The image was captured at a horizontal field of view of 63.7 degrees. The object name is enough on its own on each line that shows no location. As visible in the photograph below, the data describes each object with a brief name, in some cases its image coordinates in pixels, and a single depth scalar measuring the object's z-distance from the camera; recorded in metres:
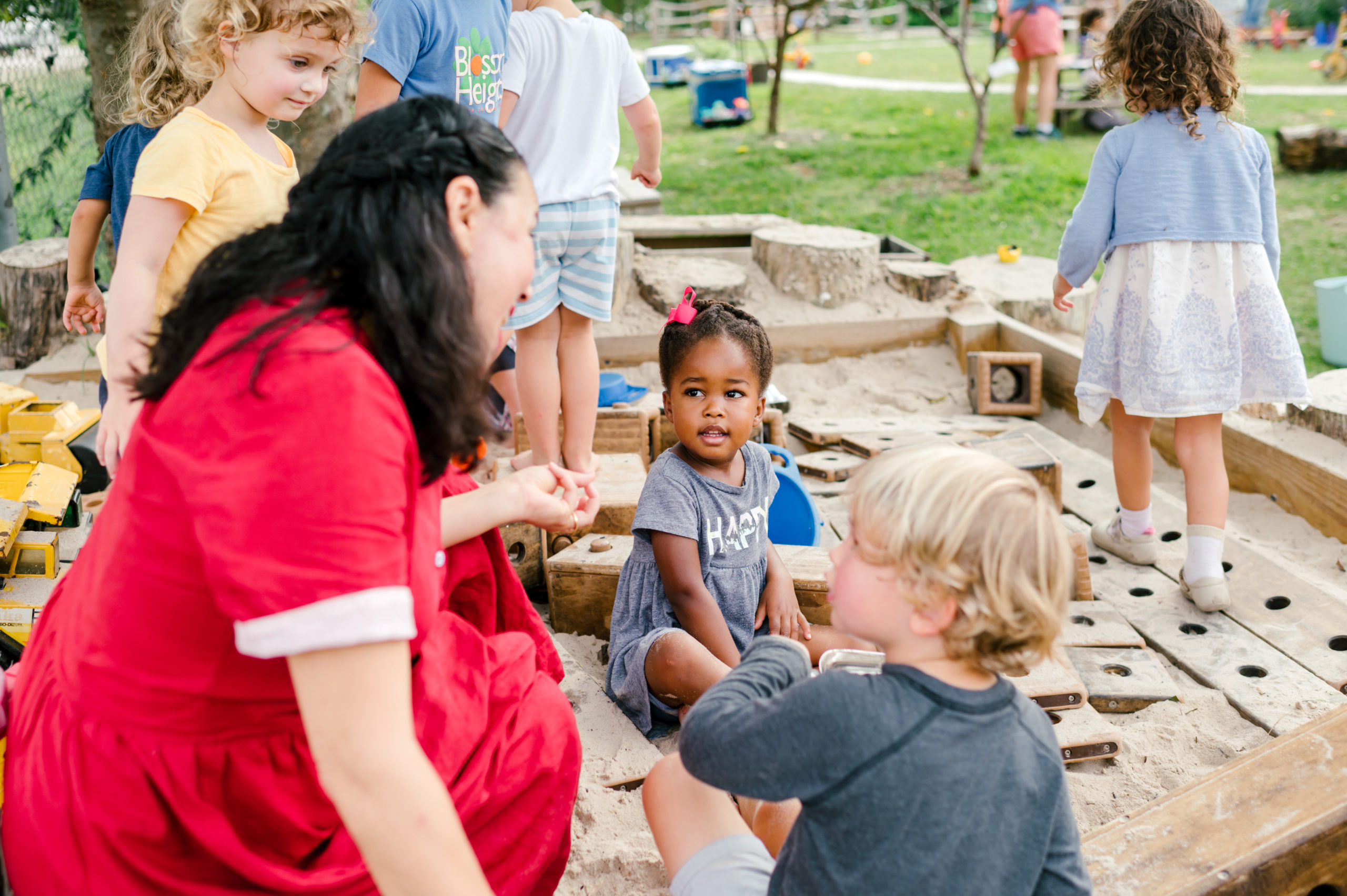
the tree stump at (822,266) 5.06
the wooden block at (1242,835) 1.45
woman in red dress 1.02
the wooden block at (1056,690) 2.27
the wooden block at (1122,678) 2.43
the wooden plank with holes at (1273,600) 2.61
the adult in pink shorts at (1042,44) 9.58
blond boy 1.18
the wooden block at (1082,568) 2.82
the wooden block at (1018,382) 4.28
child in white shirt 3.18
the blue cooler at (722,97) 11.33
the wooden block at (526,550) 2.86
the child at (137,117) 2.53
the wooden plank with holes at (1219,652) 2.38
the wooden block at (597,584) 2.61
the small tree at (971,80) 7.59
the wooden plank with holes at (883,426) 3.91
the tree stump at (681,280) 4.87
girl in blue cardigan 2.91
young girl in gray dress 2.25
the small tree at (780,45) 8.84
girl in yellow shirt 2.15
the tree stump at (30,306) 4.45
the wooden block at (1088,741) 2.18
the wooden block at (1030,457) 3.34
